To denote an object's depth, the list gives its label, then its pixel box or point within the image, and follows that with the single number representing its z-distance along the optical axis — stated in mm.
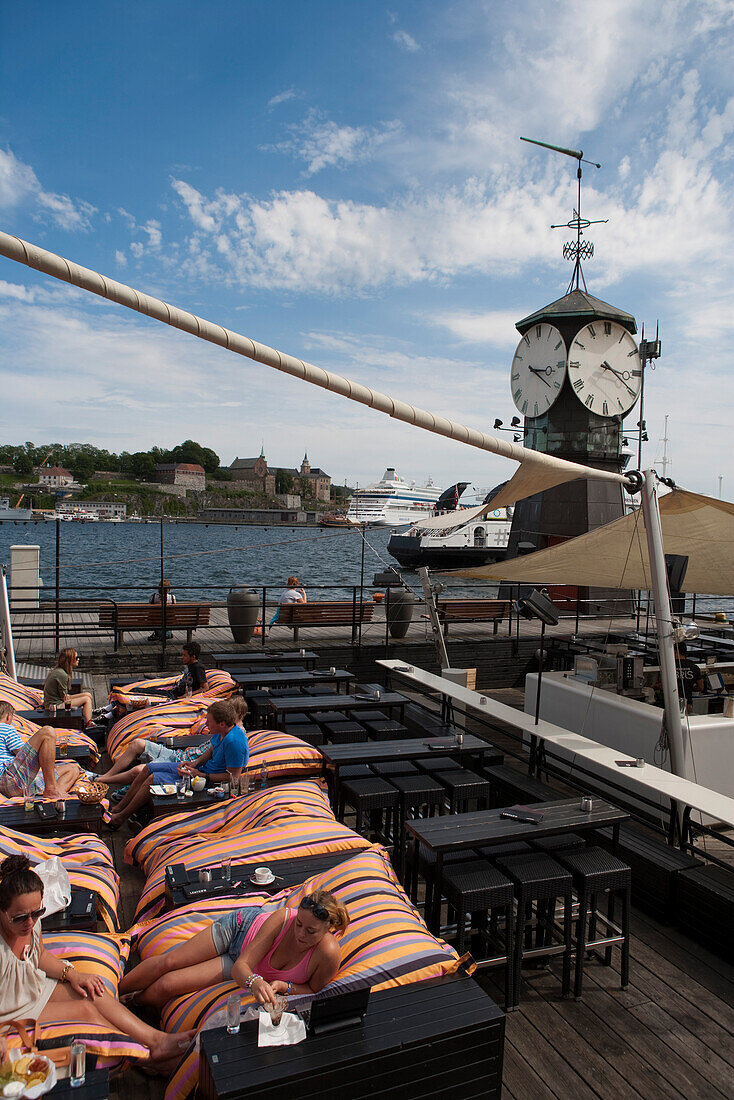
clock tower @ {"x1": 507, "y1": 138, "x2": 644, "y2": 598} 15492
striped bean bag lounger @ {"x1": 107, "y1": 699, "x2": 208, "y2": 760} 6133
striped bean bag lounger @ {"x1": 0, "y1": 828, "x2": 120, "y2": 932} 3424
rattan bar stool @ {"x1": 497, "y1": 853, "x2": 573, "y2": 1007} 3215
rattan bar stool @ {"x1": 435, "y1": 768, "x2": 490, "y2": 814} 4457
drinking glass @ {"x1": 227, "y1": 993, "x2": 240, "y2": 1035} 2242
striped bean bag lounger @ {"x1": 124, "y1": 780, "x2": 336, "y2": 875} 4098
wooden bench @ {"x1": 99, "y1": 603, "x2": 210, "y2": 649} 9984
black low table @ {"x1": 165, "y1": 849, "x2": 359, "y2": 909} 3312
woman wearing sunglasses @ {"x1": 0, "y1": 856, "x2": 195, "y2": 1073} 2414
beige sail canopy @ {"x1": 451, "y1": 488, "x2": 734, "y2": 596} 7703
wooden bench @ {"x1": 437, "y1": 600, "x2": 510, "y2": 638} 12312
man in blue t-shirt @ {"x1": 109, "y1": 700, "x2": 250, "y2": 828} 4816
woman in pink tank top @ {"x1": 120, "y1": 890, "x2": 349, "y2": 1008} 2570
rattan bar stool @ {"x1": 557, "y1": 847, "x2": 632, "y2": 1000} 3225
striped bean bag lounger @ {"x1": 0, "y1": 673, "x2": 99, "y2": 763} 5946
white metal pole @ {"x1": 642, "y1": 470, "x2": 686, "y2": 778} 5070
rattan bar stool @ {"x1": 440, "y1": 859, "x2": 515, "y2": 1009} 3123
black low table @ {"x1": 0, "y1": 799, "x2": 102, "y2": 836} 4113
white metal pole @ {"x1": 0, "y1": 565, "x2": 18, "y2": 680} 7586
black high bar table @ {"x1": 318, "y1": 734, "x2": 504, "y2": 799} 4762
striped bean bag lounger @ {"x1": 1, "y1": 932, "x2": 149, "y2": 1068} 2385
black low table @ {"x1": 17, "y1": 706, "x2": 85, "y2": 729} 6355
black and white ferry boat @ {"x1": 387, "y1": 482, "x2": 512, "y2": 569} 42406
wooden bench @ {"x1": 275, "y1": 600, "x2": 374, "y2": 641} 11039
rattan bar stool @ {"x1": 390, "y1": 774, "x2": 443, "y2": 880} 4320
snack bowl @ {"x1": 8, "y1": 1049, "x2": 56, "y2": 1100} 2027
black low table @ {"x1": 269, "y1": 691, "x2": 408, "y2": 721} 6199
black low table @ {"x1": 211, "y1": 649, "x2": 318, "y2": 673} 8461
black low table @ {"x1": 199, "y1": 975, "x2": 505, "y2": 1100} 2088
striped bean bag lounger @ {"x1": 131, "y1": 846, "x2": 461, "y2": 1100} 2576
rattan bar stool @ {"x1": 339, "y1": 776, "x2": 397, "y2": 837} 4258
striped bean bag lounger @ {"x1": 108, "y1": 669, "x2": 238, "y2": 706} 7105
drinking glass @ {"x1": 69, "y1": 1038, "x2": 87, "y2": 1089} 2076
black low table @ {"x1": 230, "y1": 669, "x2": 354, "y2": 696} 7230
